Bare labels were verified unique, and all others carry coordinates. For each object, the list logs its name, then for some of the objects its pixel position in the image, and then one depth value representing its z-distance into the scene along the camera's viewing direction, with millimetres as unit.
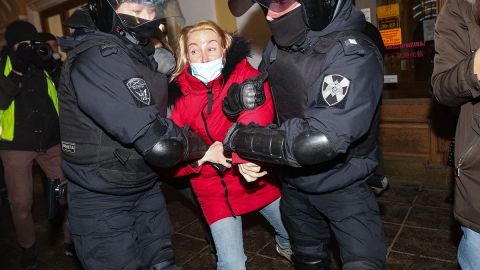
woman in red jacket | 2320
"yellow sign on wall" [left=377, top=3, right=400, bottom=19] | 4383
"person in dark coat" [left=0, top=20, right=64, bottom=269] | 3361
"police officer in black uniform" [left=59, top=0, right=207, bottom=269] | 1778
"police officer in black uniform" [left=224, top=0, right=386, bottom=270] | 1604
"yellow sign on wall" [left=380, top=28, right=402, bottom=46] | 4418
